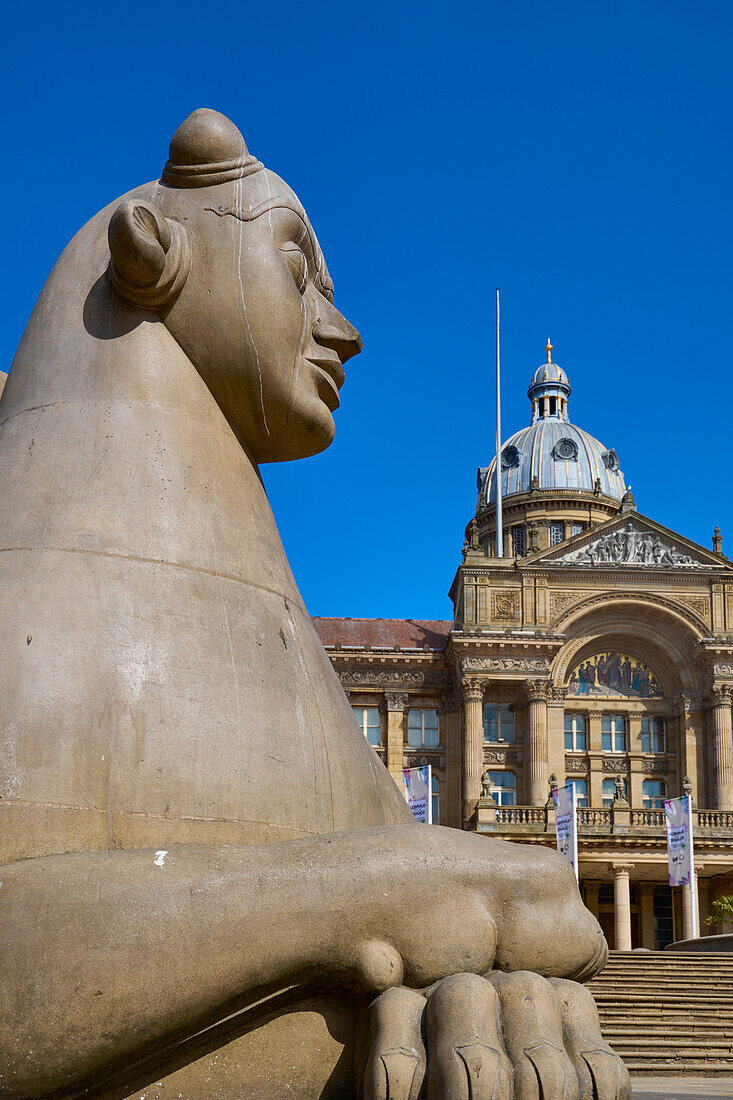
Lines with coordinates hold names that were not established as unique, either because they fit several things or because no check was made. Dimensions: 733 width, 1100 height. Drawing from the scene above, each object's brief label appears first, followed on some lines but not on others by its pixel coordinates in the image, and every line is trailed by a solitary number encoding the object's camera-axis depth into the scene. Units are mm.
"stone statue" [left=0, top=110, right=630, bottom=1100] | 2785
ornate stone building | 40531
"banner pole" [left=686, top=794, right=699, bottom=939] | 32656
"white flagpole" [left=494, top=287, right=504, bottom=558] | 45469
